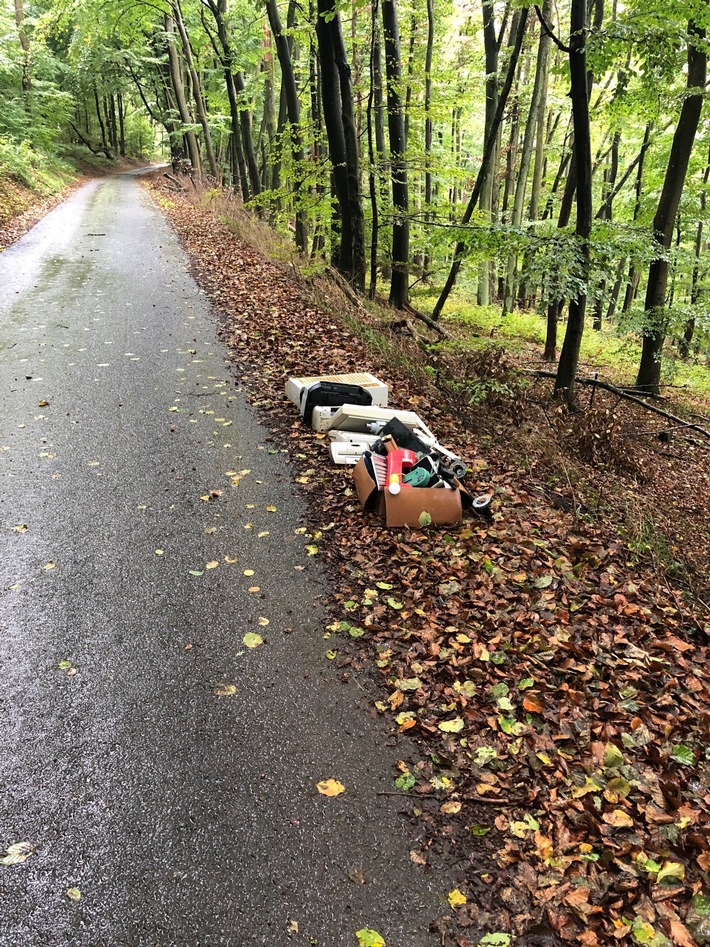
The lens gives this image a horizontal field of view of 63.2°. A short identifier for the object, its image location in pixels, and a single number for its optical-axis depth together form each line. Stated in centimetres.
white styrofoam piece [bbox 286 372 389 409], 658
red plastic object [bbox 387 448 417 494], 475
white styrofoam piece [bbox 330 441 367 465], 575
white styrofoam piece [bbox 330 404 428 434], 600
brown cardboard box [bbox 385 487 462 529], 480
